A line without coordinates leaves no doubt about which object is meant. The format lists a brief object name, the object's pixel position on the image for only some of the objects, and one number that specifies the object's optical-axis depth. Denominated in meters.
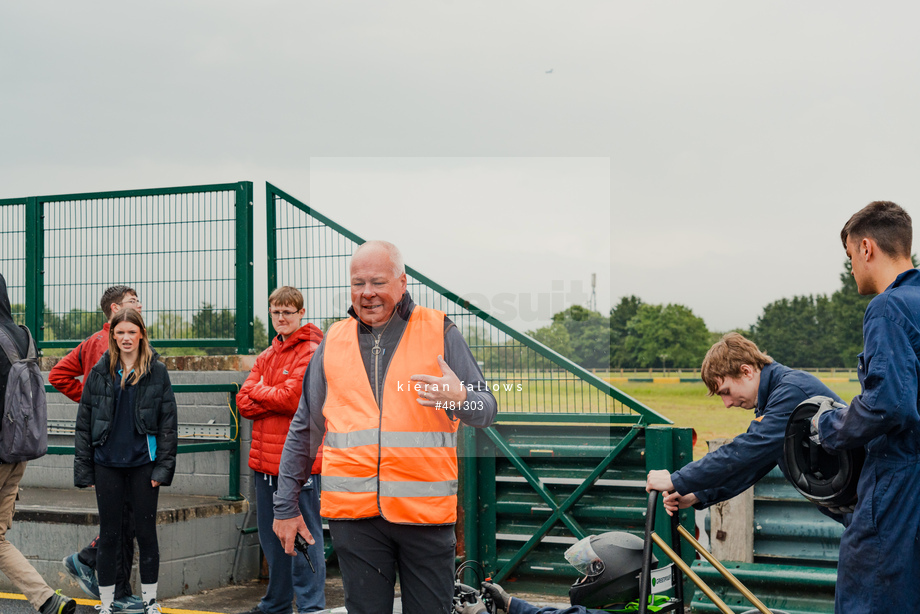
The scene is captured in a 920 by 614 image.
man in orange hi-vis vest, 3.30
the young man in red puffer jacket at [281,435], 5.57
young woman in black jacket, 5.33
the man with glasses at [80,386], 5.62
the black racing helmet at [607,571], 4.17
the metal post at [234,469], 7.02
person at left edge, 5.23
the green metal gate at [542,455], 6.28
